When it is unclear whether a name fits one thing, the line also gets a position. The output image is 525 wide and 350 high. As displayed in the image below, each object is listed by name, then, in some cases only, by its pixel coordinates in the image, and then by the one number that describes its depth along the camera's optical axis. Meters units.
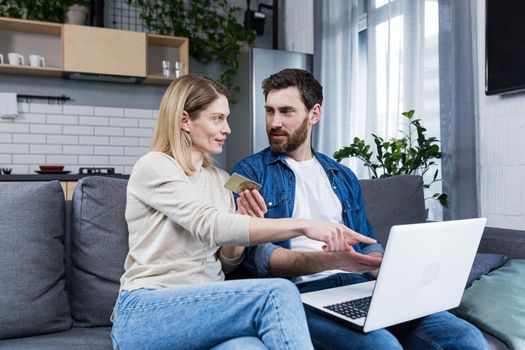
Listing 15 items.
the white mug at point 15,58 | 3.97
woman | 1.21
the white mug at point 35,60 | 4.04
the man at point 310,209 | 1.38
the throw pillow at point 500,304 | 1.51
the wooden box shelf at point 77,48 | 4.02
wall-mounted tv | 2.39
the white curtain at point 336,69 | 3.82
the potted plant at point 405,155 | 2.66
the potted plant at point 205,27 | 4.64
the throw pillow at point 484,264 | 1.79
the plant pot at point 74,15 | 4.12
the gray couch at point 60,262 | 1.53
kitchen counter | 3.50
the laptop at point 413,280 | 1.13
